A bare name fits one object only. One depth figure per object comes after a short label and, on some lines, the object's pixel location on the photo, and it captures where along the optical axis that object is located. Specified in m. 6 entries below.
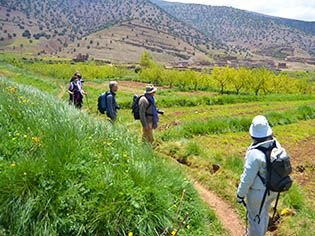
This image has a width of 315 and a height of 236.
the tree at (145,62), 74.29
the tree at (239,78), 46.16
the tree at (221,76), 46.78
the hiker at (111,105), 9.88
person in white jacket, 4.86
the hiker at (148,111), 9.14
